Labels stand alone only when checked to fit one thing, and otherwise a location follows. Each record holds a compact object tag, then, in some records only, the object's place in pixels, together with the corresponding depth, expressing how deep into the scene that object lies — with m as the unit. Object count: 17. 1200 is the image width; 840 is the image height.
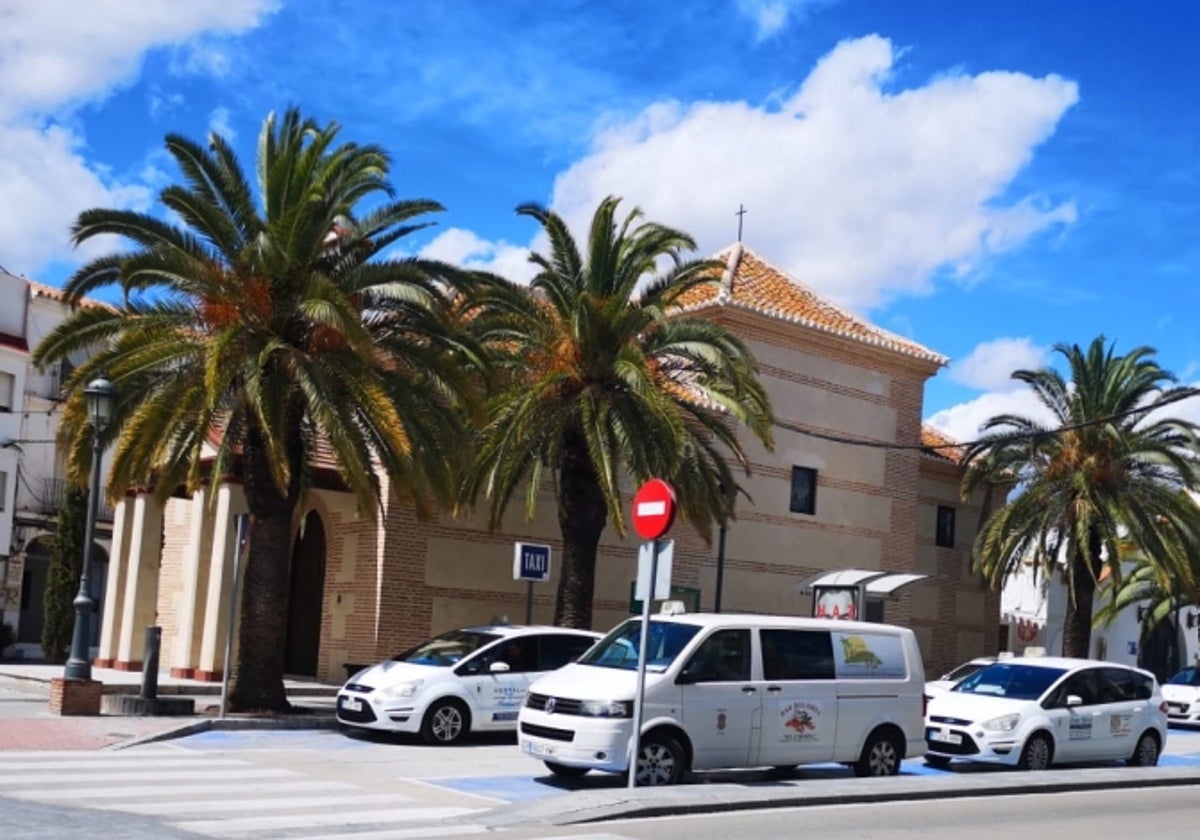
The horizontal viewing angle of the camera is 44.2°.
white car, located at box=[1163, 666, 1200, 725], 32.06
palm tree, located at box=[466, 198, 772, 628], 23.48
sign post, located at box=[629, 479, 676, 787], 14.14
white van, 14.84
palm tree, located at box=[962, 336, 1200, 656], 32.28
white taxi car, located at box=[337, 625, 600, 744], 18.56
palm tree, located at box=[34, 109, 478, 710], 20.09
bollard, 20.23
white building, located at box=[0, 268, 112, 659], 40.78
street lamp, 19.78
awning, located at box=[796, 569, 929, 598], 28.31
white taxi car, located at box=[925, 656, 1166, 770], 19.36
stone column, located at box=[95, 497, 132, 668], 30.25
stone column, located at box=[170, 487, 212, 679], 27.36
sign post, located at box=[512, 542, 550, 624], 22.69
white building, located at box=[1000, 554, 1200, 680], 42.19
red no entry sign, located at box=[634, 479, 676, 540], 14.28
